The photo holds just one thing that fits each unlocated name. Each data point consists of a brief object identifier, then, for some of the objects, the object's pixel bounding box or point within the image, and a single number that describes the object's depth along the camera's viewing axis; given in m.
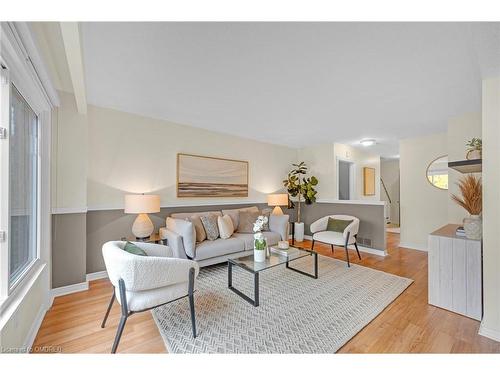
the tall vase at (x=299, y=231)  4.93
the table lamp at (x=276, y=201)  4.48
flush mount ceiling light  4.58
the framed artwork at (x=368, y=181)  5.86
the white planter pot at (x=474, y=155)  2.14
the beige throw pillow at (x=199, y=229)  3.05
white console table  1.97
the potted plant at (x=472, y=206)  2.03
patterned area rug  1.63
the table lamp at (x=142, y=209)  2.77
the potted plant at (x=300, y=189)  4.92
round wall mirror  4.03
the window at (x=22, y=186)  1.52
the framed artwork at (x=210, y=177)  3.64
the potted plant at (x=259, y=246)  2.52
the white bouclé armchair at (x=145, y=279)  1.47
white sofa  2.75
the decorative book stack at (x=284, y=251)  2.73
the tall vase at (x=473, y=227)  2.02
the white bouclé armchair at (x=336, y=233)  3.41
